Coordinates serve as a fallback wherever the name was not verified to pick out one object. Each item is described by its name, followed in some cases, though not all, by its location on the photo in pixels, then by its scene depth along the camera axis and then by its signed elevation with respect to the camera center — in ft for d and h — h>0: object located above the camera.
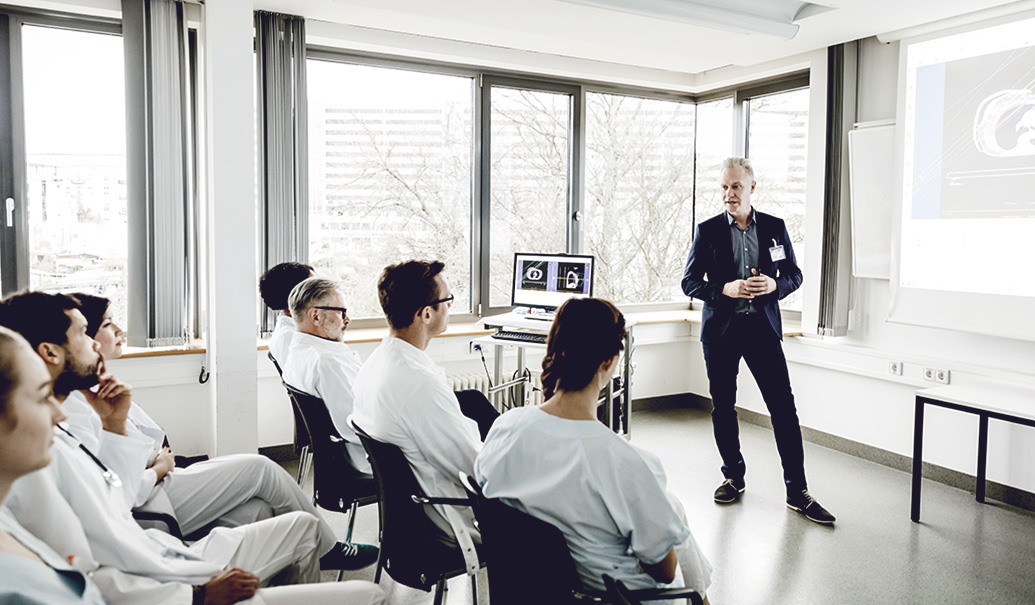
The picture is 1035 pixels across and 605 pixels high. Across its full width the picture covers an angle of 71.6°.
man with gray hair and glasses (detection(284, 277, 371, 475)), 9.04 -1.32
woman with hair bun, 5.05 -1.56
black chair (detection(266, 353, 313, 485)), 10.05 -2.84
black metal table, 10.30 -2.12
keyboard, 13.65 -1.55
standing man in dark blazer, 11.78 -0.86
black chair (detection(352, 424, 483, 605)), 6.46 -2.55
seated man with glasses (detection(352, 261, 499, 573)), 6.71 -1.60
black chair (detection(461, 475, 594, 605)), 4.89 -2.10
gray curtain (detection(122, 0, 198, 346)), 12.37 +1.44
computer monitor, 14.53 -0.47
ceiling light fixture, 12.28 +4.28
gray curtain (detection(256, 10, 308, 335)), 13.26 +2.18
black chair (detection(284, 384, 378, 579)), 8.35 -2.52
